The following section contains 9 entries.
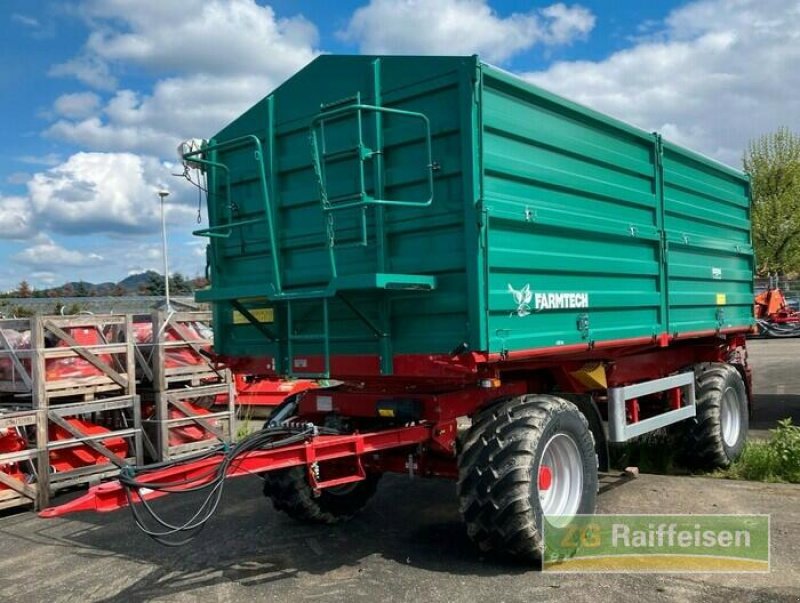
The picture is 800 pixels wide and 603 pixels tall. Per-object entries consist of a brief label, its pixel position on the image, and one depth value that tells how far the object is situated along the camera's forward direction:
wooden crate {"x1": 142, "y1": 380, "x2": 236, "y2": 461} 8.42
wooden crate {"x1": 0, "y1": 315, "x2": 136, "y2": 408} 7.33
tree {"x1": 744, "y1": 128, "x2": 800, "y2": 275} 34.22
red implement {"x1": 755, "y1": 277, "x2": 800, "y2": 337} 22.58
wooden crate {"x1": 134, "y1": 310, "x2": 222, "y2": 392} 8.48
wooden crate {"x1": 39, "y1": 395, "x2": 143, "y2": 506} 7.29
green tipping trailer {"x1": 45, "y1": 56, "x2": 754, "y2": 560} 4.43
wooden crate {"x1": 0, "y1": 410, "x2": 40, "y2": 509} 6.79
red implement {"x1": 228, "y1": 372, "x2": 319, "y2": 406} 11.75
